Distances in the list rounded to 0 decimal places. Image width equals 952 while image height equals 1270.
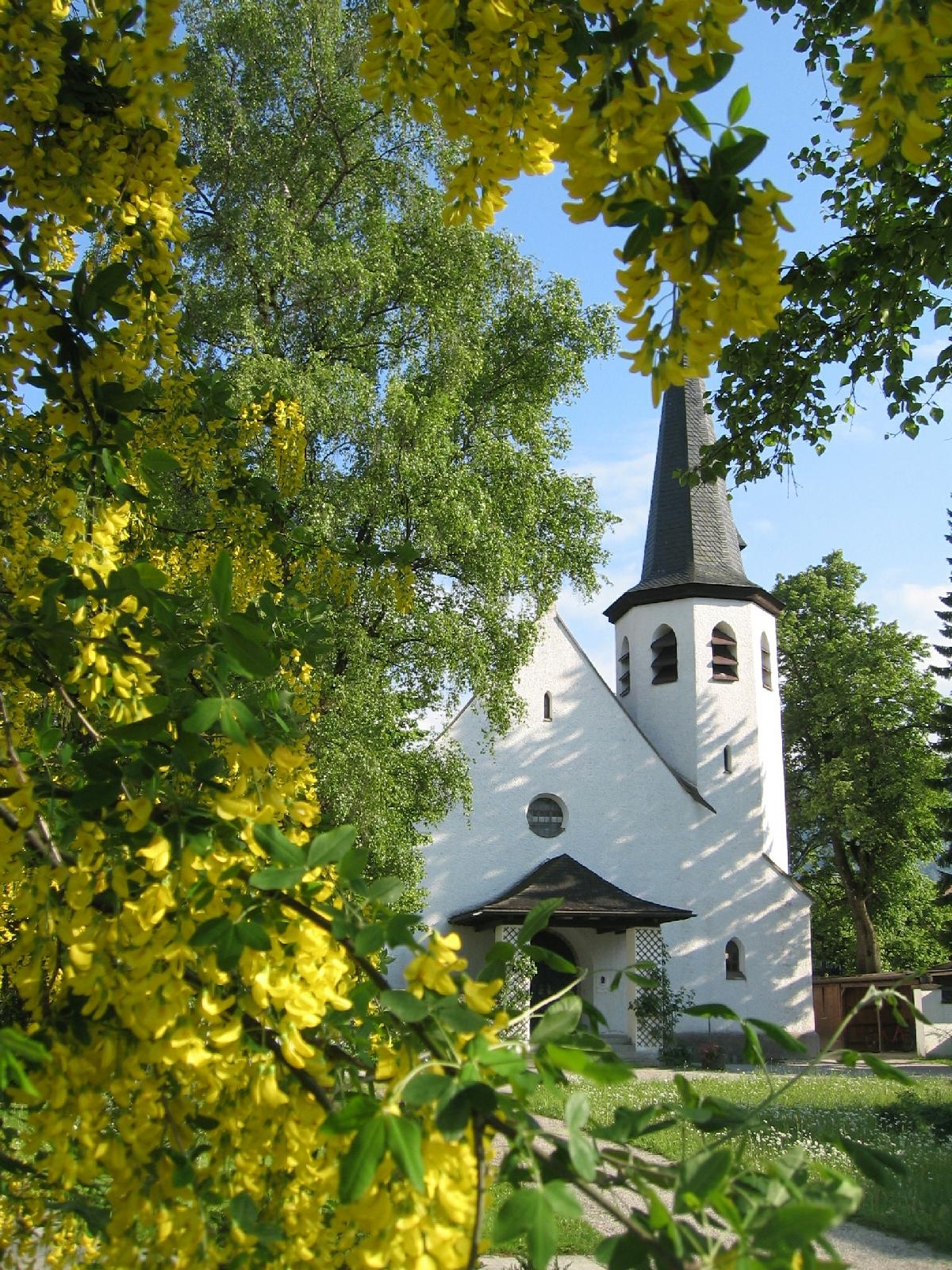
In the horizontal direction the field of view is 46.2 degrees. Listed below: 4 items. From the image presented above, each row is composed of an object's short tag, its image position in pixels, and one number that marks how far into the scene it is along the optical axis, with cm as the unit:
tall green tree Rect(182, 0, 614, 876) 1297
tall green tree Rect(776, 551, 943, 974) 3100
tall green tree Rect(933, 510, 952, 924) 3089
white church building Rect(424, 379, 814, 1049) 2145
